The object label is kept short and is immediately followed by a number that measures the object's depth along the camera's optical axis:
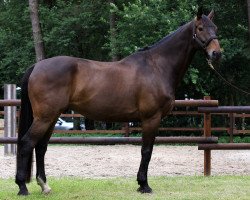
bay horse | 9.63
